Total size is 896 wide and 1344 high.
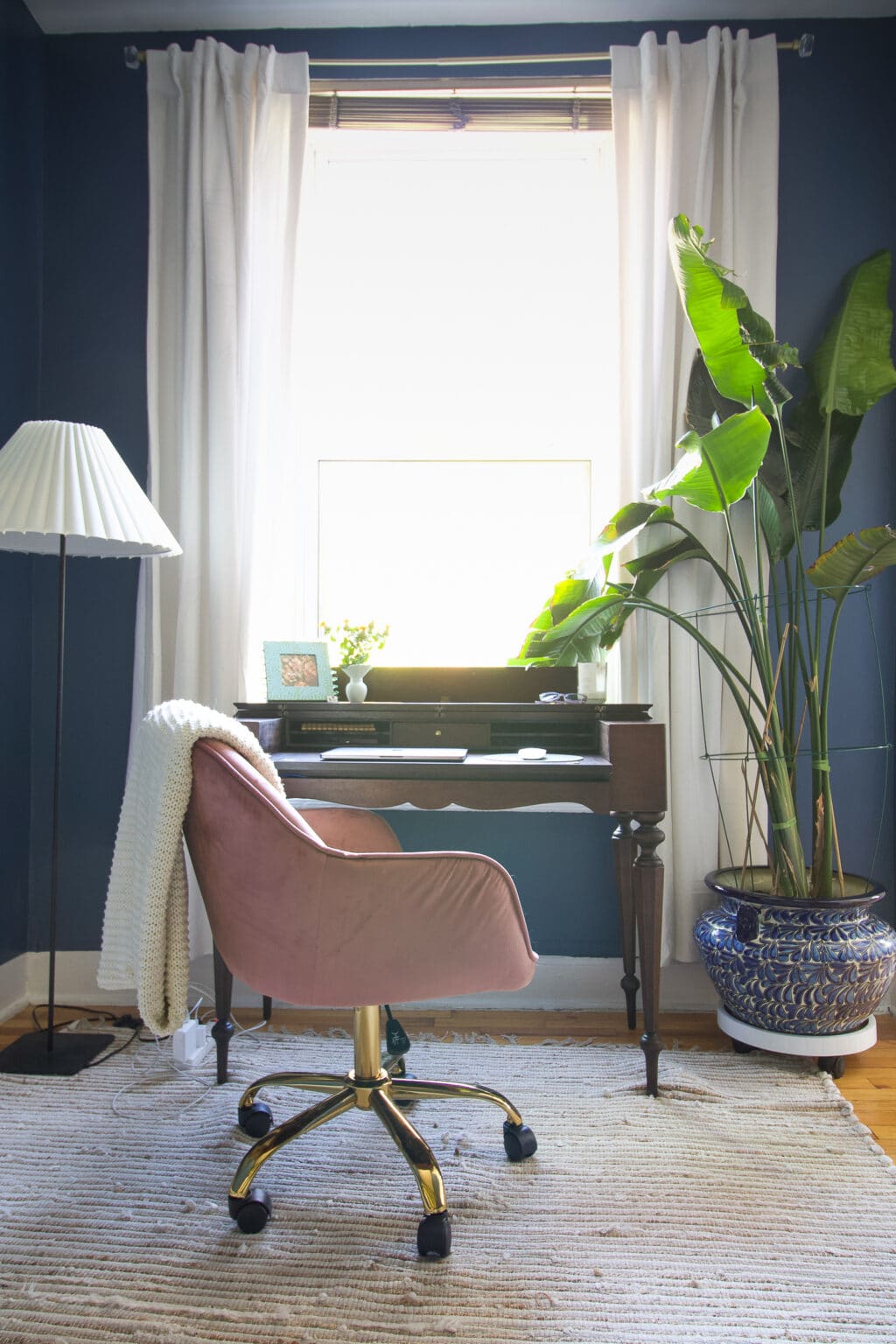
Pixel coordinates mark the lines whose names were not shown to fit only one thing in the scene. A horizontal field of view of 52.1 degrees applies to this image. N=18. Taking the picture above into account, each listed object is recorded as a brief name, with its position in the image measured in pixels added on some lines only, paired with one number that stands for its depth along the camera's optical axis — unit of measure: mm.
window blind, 2693
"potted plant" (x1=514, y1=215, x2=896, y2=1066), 2148
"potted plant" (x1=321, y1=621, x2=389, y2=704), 2561
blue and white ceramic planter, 2148
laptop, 2100
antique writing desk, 2041
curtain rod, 2621
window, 2830
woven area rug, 1371
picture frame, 2475
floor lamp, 2096
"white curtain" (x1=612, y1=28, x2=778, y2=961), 2549
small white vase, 2557
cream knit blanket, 1473
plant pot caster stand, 2178
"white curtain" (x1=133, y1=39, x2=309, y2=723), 2619
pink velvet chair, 1438
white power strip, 2225
